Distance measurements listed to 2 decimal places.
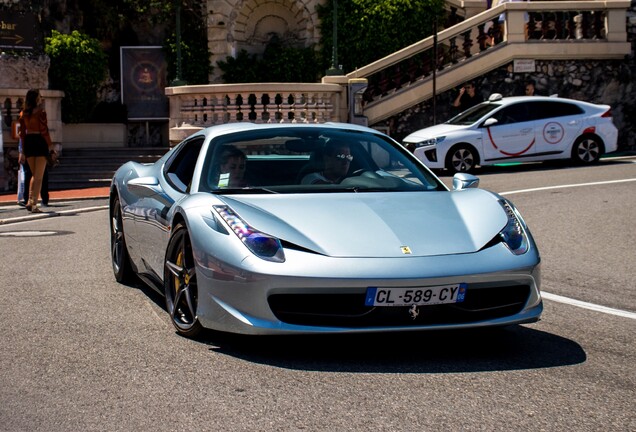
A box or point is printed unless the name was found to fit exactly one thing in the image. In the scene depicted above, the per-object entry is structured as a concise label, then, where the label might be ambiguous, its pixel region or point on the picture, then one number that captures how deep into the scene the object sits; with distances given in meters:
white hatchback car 22.25
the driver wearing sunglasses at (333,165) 7.36
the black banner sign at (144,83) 31.17
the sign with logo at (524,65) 28.05
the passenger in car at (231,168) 7.18
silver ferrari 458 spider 5.99
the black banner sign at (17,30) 25.98
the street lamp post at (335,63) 26.70
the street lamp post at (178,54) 28.02
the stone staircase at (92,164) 23.56
